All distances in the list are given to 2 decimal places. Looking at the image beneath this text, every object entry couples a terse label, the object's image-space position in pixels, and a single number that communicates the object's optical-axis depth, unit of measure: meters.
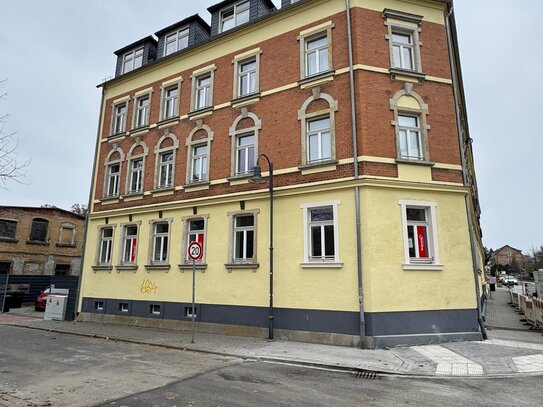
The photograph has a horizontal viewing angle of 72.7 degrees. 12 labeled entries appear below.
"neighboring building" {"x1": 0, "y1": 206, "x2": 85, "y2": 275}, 29.33
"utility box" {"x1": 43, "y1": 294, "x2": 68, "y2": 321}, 17.97
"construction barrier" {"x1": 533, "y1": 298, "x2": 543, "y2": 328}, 13.10
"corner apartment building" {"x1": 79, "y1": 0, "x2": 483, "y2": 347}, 11.30
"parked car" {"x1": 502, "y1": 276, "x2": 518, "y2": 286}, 65.64
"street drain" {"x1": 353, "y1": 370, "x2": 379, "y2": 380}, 7.75
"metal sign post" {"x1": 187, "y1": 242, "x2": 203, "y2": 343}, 11.50
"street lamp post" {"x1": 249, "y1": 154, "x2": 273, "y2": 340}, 11.91
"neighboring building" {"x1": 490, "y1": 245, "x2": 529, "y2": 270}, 119.07
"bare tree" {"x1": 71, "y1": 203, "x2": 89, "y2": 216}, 52.91
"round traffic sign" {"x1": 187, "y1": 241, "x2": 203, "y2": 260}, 11.50
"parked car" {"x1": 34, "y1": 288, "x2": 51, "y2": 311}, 22.36
